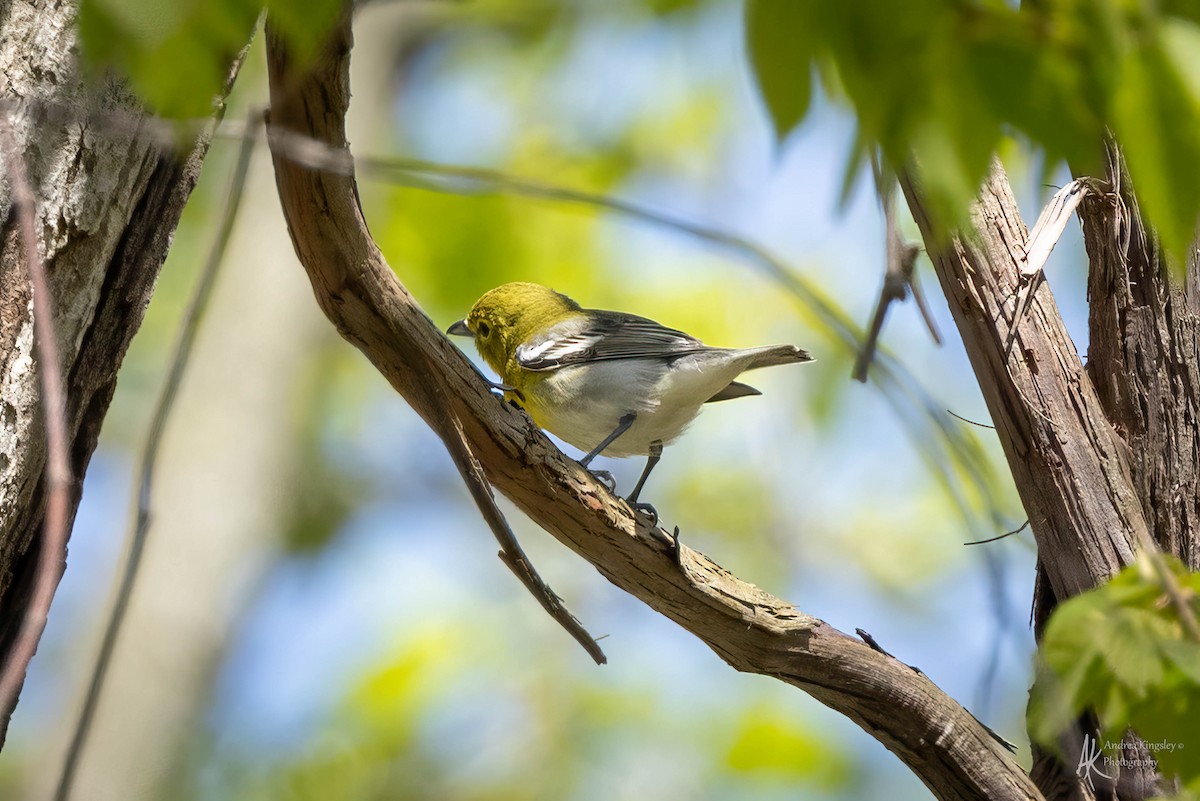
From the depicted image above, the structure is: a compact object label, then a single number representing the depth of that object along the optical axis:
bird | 8.82
